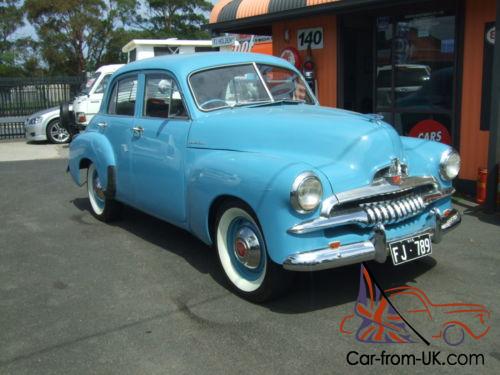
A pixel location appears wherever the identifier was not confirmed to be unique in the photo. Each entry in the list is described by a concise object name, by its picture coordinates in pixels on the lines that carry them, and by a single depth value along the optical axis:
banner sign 9.47
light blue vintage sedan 3.62
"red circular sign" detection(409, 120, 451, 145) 7.56
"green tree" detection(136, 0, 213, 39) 42.59
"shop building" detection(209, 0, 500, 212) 7.00
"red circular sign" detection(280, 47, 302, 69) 9.48
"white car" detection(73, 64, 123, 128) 13.35
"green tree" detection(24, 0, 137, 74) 37.34
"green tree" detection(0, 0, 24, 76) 41.62
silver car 14.82
